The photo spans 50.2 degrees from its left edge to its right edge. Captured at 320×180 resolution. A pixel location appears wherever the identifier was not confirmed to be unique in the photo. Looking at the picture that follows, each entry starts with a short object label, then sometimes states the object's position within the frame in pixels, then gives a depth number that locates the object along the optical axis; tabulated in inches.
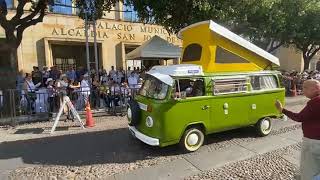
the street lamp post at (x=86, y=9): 528.1
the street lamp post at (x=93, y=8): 528.0
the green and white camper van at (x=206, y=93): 277.9
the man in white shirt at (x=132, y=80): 553.2
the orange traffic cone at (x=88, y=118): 394.0
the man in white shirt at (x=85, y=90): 464.4
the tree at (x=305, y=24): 685.9
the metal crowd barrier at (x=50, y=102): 415.5
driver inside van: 287.1
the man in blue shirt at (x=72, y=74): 625.9
